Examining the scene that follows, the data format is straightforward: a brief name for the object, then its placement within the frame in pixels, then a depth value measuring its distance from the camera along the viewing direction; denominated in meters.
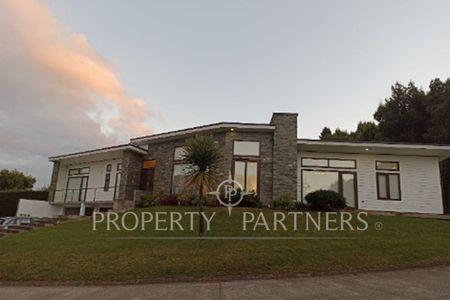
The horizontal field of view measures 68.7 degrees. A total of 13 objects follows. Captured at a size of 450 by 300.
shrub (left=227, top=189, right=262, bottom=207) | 17.44
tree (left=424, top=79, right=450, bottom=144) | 26.94
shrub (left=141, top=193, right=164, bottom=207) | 18.82
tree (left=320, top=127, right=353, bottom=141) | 36.35
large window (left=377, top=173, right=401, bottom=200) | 18.97
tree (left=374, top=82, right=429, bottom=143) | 30.42
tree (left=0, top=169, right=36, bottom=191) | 50.19
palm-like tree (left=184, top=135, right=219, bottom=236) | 12.10
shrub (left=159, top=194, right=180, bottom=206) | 18.45
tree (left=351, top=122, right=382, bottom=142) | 32.07
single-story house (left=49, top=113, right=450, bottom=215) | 18.34
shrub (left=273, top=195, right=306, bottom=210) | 16.90
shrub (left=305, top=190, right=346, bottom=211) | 16.58
